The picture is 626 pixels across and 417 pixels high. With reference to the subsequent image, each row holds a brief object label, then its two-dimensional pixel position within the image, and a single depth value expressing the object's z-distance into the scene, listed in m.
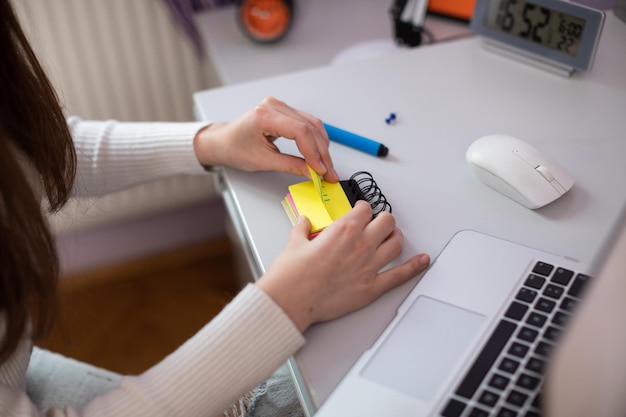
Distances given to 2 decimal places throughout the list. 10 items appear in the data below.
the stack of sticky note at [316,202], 0.70
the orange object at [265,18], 1.19
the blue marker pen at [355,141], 0.80
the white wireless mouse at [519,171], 0.71
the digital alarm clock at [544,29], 0.87
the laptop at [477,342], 0.52
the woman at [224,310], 0.60
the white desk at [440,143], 0.68
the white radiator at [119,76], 1.35
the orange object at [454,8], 1.11
